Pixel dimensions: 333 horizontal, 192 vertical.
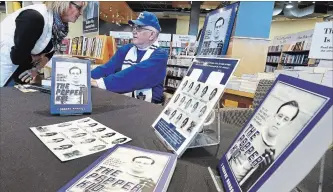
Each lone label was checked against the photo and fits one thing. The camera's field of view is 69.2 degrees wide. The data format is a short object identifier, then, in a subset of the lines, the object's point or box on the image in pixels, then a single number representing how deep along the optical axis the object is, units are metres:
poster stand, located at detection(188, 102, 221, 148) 0.71
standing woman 1.58
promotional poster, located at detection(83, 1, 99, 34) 4.36
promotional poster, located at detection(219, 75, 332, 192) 0.34
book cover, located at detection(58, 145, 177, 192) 0.45
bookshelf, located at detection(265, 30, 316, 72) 6.81
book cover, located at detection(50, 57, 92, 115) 1.01
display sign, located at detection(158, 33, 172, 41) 9.01
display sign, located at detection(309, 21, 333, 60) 1.24
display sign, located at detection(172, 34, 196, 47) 8.83
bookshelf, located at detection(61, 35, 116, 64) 4.09
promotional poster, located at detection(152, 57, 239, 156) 0.61
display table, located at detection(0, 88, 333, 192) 0.50
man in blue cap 1.86
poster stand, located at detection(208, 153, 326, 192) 0.44
